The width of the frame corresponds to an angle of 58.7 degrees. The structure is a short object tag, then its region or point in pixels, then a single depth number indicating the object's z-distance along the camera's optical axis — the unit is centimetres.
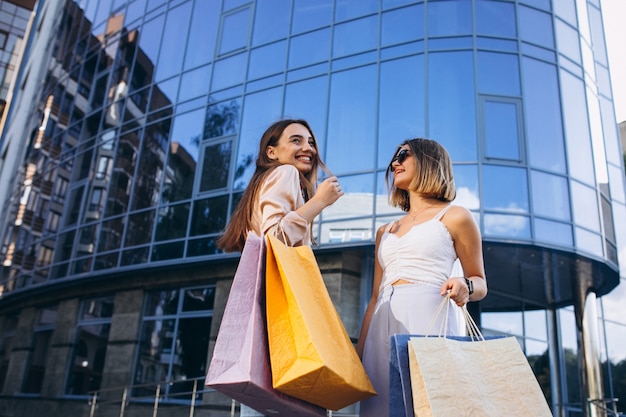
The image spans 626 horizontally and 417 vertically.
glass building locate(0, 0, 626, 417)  1158
